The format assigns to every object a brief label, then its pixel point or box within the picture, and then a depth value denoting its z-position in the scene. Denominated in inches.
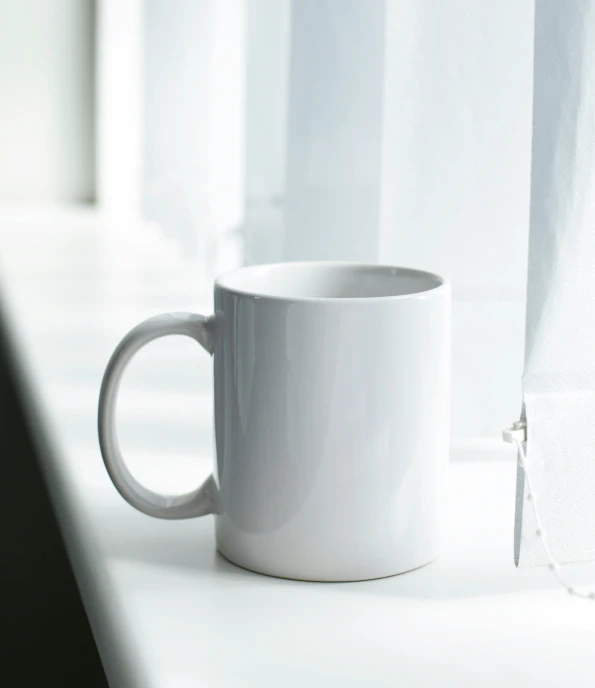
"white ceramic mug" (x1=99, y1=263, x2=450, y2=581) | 29.2
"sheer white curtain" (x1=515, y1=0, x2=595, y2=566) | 29.2
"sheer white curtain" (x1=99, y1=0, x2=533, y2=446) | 34.4
